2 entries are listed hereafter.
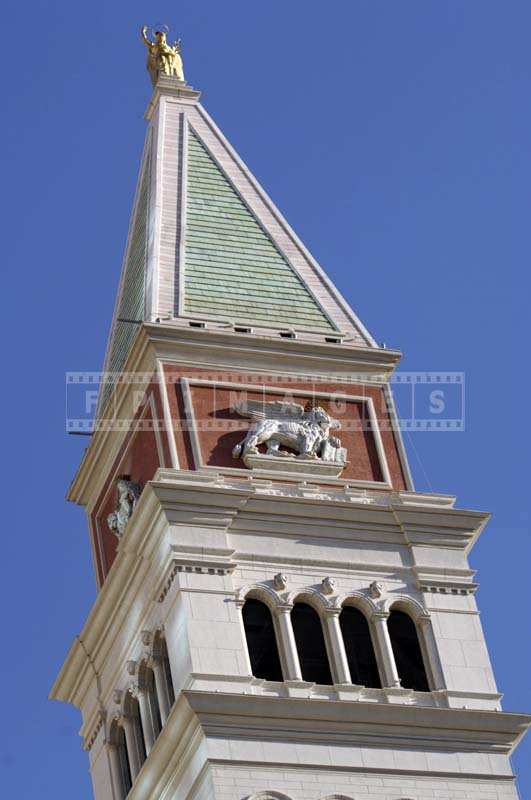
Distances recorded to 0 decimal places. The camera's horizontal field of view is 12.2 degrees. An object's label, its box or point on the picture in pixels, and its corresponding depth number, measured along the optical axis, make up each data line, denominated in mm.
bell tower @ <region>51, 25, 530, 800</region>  56031
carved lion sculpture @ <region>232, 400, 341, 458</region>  61594
